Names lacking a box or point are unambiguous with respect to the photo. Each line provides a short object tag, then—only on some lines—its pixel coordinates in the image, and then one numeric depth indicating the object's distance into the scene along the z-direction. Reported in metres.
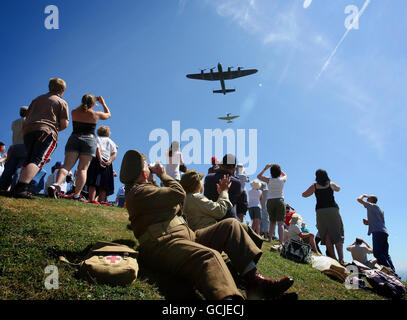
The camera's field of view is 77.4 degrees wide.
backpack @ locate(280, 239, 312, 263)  6.07
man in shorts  4.66
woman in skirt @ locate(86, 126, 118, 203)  7.04
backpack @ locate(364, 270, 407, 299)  4.69
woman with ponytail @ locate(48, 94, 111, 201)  5.73
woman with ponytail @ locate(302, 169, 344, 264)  6.73
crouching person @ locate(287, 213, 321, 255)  7.69
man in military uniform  2.58
